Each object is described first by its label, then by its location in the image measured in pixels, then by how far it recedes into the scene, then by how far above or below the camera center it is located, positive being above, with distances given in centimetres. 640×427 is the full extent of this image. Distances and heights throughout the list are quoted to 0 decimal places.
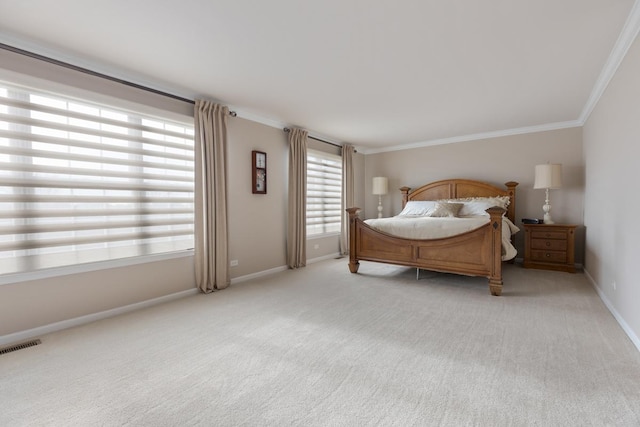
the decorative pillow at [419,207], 558 -7
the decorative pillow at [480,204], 511 -2
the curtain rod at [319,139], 494 +122
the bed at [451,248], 352 -60
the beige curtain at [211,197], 364 +9
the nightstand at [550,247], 447 -67
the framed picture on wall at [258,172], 442 +48
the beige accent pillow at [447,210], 503 -11
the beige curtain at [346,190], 618 +28
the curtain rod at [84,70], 243 +125
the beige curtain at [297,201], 498 +5
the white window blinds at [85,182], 247 +22
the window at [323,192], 561 +22
